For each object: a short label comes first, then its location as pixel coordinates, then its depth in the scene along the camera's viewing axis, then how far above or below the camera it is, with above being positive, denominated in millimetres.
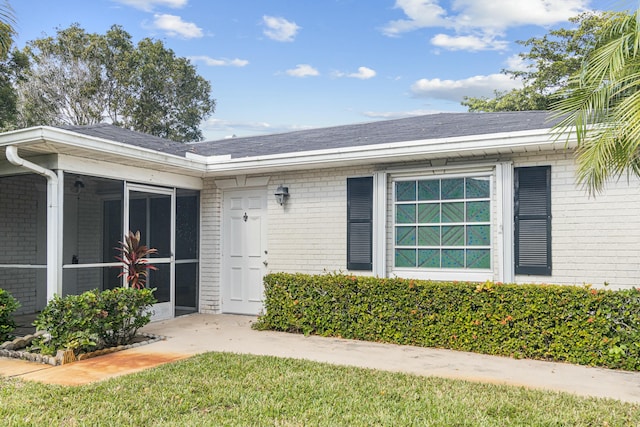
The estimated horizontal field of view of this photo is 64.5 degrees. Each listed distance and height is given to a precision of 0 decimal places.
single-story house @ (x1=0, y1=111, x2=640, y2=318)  6422 +218
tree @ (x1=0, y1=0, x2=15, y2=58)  6988 +2786
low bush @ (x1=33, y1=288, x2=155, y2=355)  5738 -1136
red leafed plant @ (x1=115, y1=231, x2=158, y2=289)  7124 -509
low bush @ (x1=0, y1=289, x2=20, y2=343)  6168 -1110
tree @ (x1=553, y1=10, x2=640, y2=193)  4590 +1204
